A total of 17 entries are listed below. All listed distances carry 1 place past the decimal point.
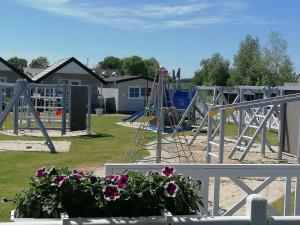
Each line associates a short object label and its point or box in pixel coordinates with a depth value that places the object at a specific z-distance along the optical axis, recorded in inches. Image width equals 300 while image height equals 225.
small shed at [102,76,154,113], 1168.4
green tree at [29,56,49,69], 3616.9
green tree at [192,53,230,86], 2654.9
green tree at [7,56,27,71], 3618.7
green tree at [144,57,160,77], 3719.9
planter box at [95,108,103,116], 1007.0
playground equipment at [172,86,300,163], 328.7
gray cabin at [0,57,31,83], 1176.1
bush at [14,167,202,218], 99.3
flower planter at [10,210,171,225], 92.3
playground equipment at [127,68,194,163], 336.0
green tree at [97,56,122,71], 3859.7
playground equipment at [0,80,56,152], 451.6
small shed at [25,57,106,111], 1171.2
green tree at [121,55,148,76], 3661.6
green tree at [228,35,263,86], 2271.5
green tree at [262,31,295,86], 2029.8
